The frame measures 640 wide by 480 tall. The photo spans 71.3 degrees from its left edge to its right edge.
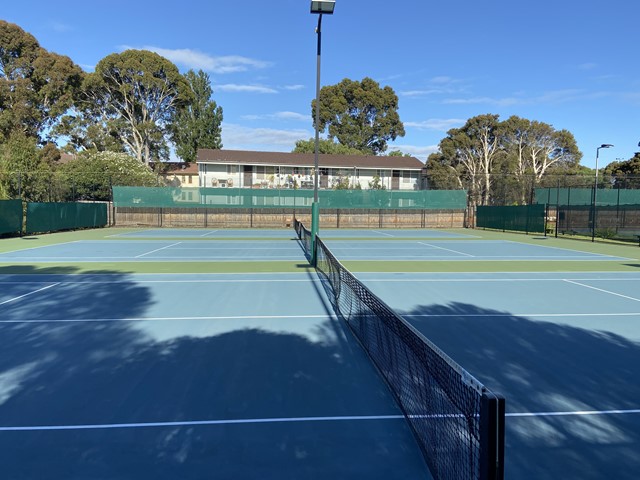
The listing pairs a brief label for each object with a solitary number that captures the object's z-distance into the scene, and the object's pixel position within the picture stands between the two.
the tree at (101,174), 37.00
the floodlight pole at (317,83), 12.40
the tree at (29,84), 46.62
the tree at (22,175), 27.47
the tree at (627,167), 52.46
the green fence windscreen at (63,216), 25.50
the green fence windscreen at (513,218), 29.42
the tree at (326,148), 61.31
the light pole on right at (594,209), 24.39
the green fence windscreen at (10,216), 23.10
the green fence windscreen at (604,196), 32.69
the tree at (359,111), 69.69
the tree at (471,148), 60.69
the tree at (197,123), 58.78
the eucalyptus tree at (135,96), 51.97
